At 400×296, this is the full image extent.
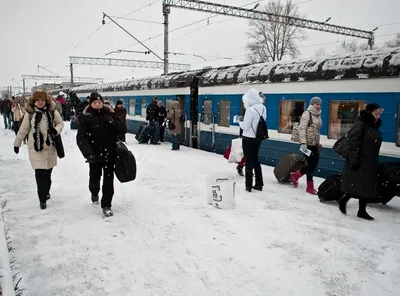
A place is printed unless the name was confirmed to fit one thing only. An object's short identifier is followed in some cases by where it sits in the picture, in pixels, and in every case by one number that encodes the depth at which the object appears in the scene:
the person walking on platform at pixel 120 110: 12.21
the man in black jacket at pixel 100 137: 4.97
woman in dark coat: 4.97
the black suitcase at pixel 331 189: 5.89
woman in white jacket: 6.48
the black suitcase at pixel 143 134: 13.92
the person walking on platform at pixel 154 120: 13.51
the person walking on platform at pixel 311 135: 6.39
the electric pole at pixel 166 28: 18.55
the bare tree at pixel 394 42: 40.05
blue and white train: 6.88
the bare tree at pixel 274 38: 40.03
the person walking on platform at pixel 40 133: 5.29
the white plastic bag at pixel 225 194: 5.59
